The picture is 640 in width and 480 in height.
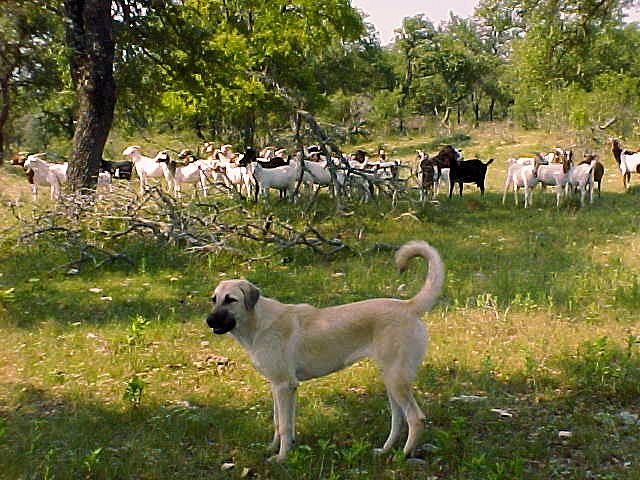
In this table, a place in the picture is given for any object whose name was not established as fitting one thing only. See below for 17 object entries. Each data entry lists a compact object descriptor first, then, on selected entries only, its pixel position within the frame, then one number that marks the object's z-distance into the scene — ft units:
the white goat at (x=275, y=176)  53.03
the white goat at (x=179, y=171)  62.59
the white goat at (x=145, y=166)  64.69
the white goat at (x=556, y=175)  54.39
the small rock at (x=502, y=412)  17.31
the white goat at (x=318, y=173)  53.52
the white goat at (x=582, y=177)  53.42
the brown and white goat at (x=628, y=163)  61.93
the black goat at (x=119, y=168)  76.86
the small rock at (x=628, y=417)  16.60
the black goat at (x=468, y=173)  60.90
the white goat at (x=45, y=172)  62.03
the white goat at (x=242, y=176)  54.37
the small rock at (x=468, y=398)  18.33
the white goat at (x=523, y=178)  54.60
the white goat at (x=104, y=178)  62.21
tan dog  14.88
